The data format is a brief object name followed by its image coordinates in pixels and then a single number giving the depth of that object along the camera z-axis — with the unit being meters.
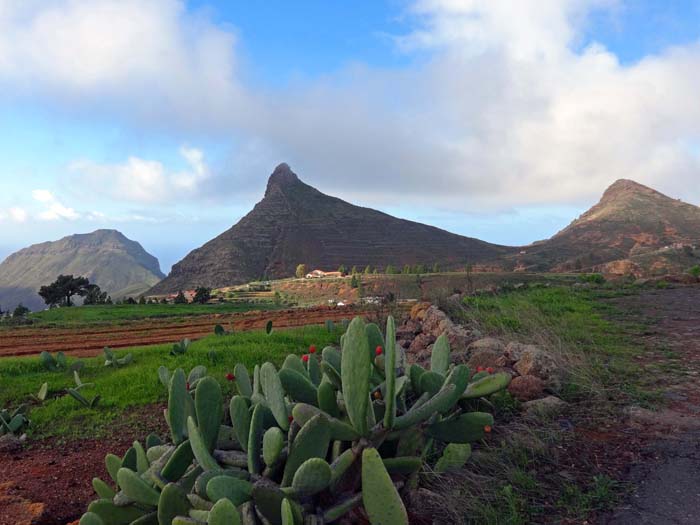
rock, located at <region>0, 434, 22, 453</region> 4.79
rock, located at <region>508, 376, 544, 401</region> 4.24
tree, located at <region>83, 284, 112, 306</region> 27.73
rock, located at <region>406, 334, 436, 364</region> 5.86
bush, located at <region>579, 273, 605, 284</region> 17.03
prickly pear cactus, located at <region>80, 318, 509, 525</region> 2.23
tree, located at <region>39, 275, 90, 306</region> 29.19
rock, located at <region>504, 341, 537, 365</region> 5.01
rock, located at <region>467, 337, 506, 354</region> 5.39
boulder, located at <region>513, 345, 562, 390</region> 4.51
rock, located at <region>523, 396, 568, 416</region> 3.89
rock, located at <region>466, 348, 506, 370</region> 4.81
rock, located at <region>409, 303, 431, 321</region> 8.99
